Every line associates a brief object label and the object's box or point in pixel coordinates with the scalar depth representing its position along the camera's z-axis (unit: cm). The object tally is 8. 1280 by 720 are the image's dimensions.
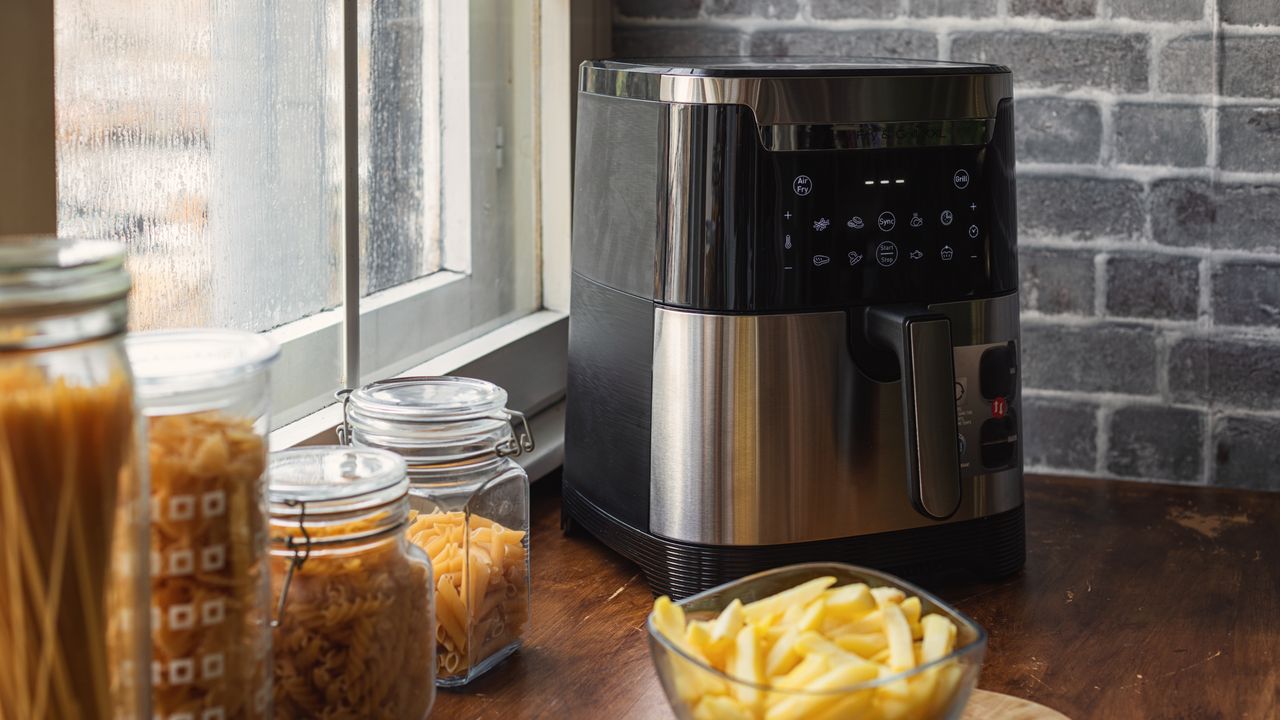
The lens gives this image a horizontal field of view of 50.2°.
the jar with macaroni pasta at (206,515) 62
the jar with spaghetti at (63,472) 52
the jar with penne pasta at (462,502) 84
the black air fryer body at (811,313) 91
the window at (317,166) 81
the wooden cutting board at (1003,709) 80
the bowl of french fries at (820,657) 66
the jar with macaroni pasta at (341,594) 70
